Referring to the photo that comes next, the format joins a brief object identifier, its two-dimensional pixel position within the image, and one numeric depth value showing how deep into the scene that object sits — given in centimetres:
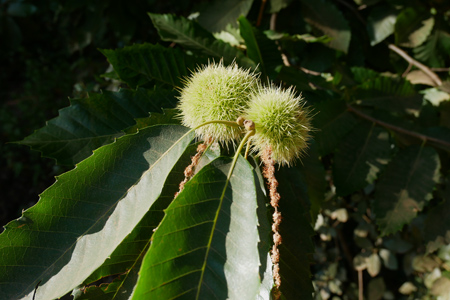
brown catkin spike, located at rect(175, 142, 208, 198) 45
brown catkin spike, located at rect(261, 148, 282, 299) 41
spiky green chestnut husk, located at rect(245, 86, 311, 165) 46
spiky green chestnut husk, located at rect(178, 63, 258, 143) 46
